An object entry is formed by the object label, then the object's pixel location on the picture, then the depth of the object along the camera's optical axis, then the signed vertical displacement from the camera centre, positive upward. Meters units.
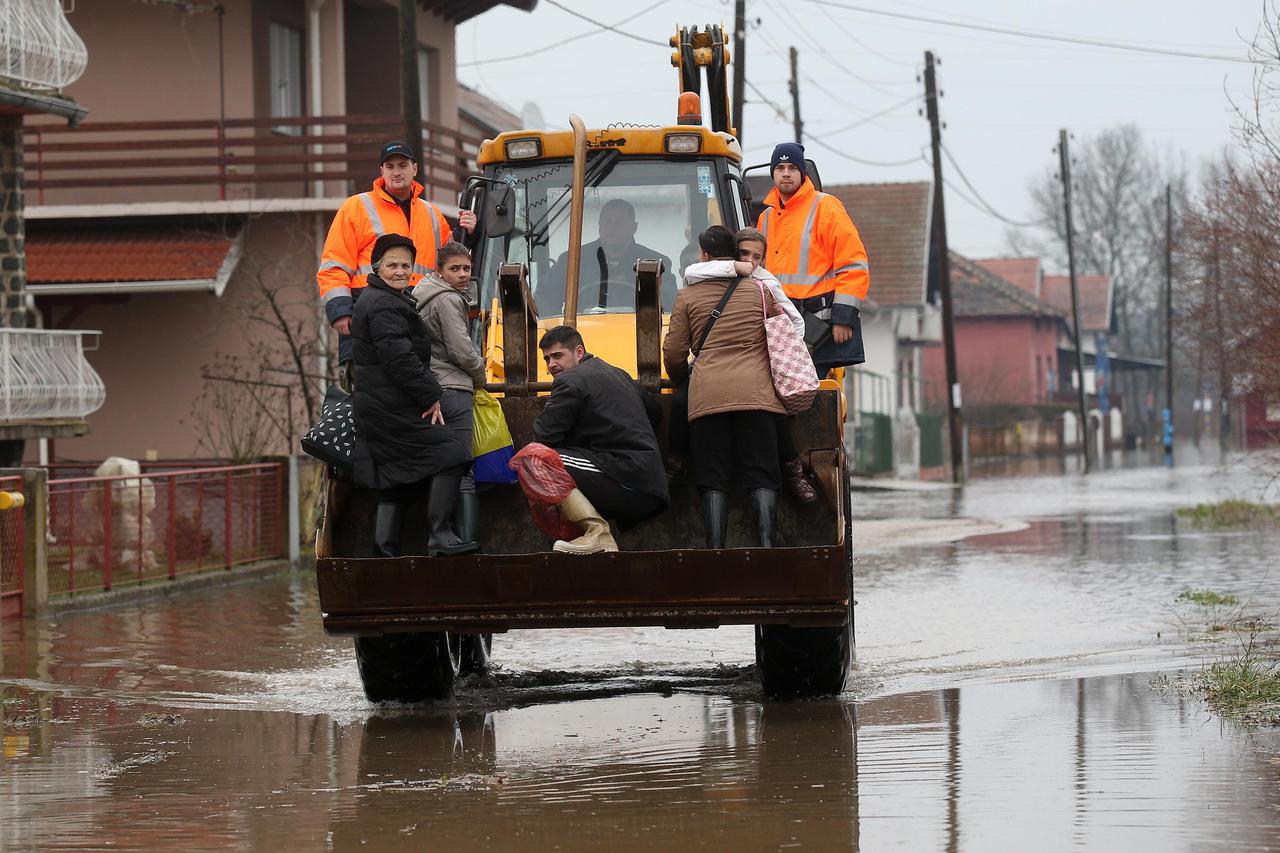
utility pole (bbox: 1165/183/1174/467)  66.25 +3.94
